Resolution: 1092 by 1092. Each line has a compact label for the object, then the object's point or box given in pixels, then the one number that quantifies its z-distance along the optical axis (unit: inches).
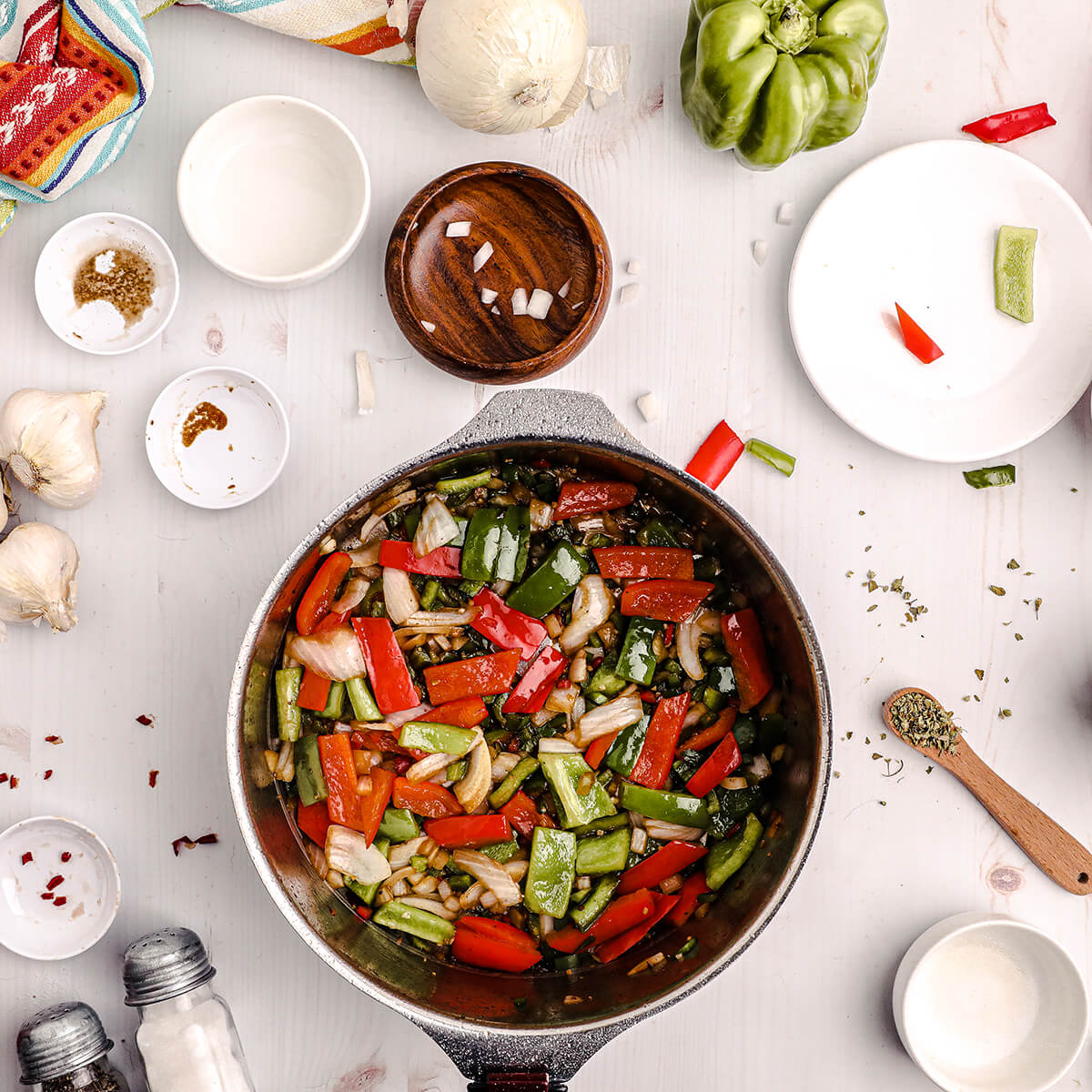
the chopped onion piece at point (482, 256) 30.7
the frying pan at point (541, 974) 27.8
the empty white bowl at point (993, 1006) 30.6
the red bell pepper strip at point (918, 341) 31.2
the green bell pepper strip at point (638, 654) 30.0
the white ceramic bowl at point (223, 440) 30.8
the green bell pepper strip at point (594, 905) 30.0
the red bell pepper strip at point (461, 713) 29.9
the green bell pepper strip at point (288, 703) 29.9
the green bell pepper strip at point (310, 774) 29.7
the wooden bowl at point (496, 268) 30.2
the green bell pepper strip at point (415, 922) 29.9
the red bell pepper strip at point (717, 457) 31.2
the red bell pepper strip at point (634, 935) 29.9
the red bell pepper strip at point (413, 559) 29.9
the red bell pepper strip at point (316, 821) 29.9
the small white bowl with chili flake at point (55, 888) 30.5
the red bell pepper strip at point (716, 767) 30.1
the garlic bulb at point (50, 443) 29.9
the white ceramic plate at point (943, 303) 31.0
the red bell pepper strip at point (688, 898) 30.0
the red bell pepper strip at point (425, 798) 29.9
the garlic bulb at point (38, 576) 29.9
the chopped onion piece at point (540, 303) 30.7
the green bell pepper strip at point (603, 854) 30.0
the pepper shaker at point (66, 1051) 29.7
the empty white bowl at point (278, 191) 30.5
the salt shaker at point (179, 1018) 29.5
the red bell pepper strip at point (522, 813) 30.1
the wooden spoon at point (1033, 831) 31.3
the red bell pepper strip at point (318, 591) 29.8
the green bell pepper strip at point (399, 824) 29.9
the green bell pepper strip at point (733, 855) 29.6
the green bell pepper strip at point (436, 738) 29.7
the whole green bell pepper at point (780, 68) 29.3
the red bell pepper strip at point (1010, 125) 31.5
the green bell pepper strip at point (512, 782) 30.1
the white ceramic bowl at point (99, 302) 30.7
